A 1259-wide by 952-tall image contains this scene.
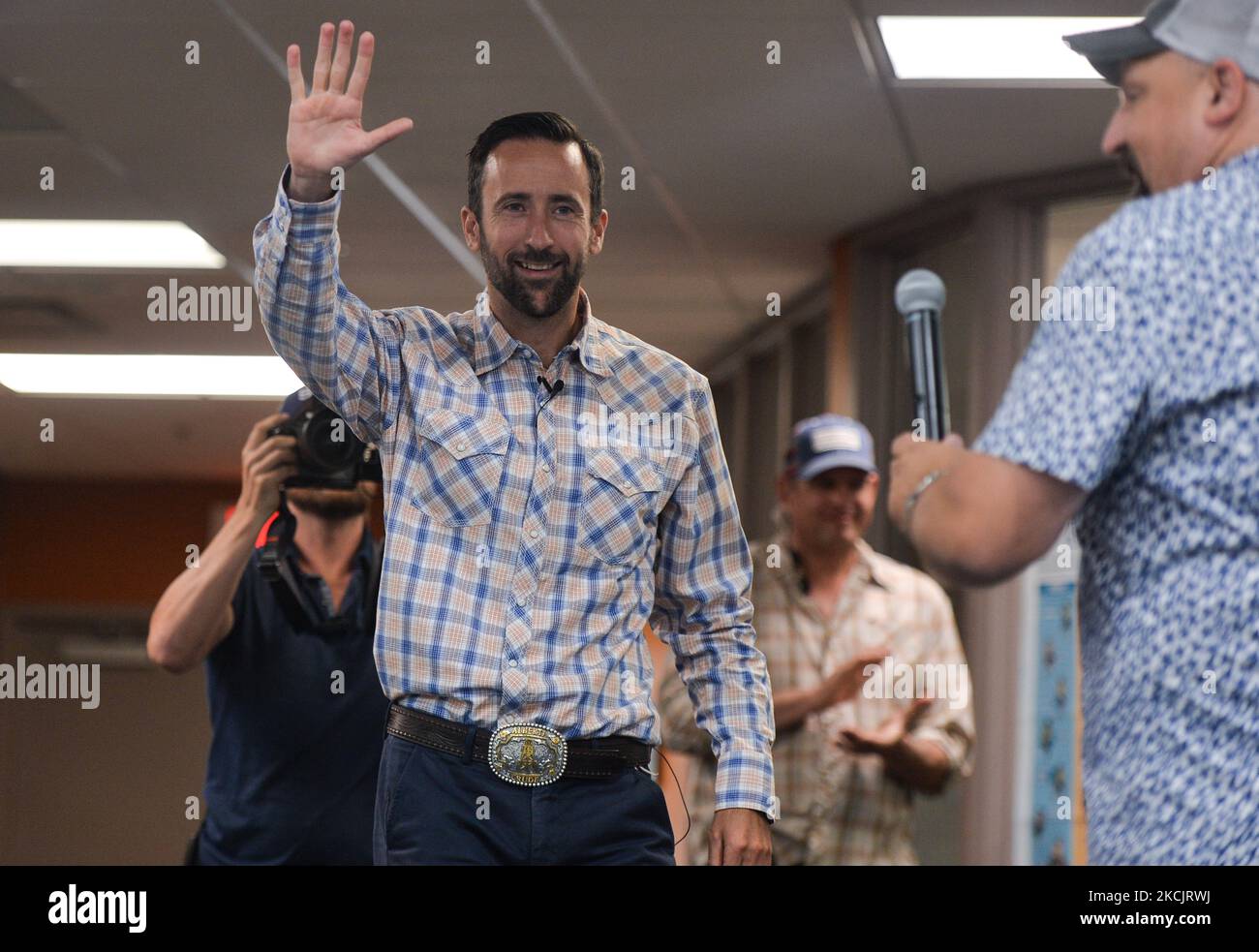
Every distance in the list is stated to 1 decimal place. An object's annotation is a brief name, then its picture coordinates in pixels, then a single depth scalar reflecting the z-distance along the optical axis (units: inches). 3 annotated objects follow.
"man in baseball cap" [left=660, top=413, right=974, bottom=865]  92.5
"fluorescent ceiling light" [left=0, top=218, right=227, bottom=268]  120.8
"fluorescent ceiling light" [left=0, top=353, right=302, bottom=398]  122.7
